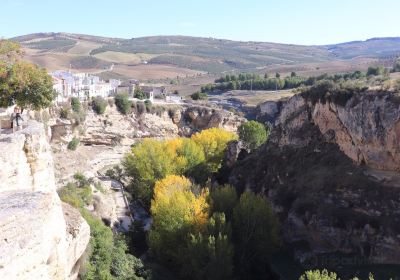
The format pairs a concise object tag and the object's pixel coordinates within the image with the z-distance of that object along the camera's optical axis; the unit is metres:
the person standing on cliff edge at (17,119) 17.93
